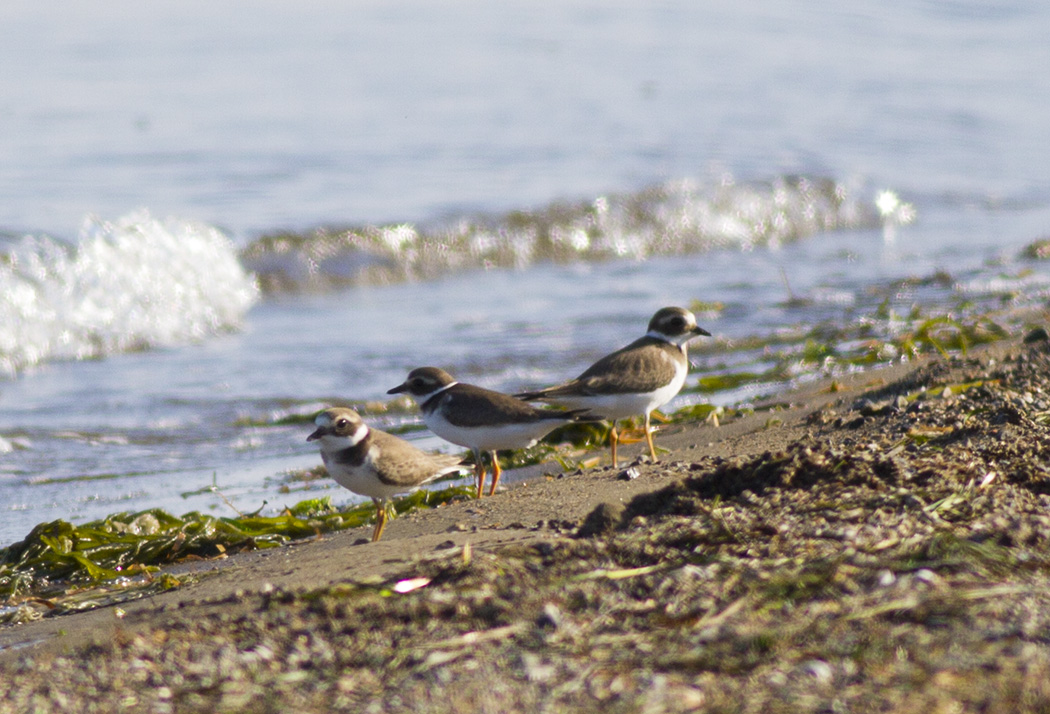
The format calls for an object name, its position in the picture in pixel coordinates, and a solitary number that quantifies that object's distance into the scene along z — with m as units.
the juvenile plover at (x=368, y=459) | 10.48
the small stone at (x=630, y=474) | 10.87
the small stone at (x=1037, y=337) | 14.59
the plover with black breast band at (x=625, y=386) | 12.59
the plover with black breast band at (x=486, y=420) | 11.72
